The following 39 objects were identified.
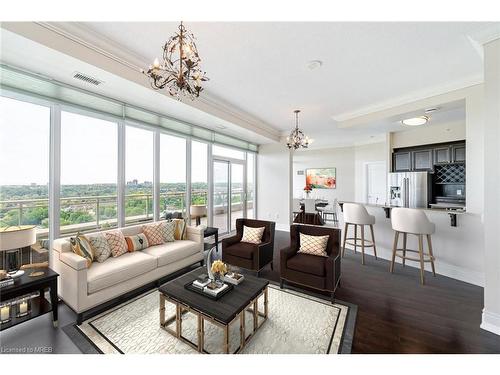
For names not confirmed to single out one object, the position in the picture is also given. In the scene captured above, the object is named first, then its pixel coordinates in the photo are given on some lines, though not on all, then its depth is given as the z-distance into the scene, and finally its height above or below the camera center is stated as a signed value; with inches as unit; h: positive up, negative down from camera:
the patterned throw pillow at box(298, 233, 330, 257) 112.3 -32.0
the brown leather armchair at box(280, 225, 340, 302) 98.1 -38.5
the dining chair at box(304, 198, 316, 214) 270.5 -24.8
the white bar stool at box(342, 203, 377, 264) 143.4 -20.8
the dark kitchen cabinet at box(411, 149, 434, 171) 208.2 +28.2
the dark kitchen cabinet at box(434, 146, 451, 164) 197.2 +32.0
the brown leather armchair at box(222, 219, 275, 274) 124.4 -39.6
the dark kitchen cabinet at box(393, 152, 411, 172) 220.1 +28.4
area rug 70.4 -54.8
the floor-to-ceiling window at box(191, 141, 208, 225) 183.0 +12.5
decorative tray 72.7 -38.5
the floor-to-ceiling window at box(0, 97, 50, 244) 94.9 +10.9
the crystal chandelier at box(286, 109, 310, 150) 169.3 +38.9
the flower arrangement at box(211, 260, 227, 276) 78.2 -30.8
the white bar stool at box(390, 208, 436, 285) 118.0 -22.2
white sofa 84.2 -39.9
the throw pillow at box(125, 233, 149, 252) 116.9 -32.0
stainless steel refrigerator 206.1 -1.6
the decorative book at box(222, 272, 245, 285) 83.0 -37.3
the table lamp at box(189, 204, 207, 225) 175.0 -19.8
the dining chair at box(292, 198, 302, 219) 285.3 -29.6
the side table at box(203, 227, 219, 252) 155.8 -35.7
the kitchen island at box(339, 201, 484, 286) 114.3 -35.0
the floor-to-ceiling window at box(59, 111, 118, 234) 112.8 +7.8
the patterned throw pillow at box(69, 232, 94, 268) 95.3 -28.3
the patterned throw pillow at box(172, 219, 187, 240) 140.8 -29.5
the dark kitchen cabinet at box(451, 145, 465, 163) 187.6 +32.2
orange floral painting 331.0 +15.8
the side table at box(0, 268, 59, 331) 71.1 -38.1
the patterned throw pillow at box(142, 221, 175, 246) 128.3 -28.8
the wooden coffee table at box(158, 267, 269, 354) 65.7 -40.0
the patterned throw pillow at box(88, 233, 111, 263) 101.3 -30.3
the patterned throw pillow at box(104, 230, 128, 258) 108.7 -30.2
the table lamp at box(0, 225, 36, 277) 76.3 -21.7
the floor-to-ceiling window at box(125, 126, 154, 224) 138.0 +8.6
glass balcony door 209.0 -6.9
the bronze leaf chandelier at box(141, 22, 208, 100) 60.2 +35.6
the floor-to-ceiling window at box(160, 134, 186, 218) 159.2 +10.2
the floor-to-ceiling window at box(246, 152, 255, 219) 260.8 +1.5
